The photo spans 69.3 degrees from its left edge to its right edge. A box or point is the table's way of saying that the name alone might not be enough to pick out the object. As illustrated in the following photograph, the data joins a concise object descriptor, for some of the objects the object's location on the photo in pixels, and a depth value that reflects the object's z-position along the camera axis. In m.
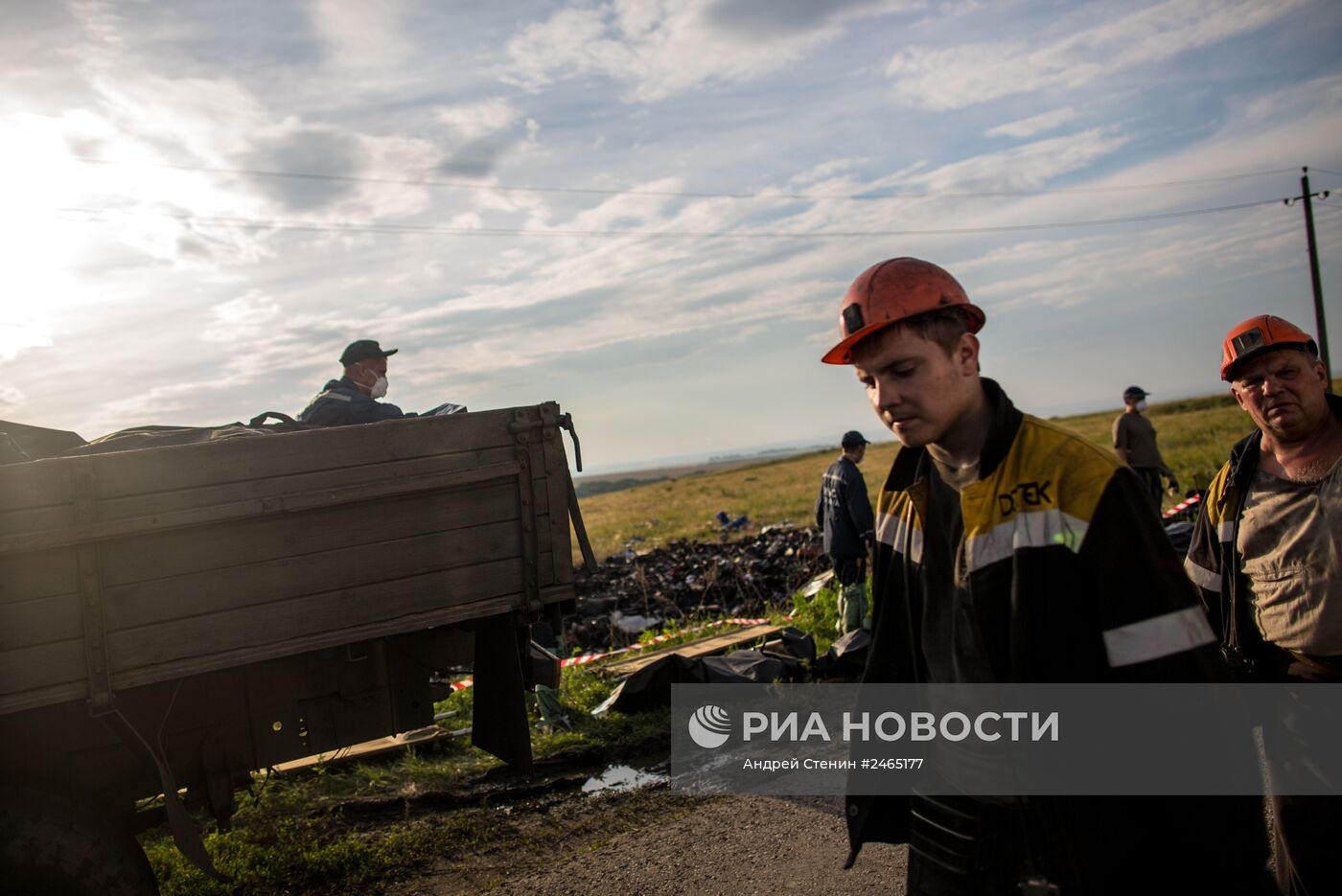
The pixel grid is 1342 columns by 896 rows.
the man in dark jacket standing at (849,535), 9.20
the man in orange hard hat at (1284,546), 3.05
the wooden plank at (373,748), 6.71
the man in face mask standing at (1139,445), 13.83
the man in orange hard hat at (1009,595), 1.83
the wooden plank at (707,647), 8.49
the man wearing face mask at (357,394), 6.33
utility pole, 27.38
